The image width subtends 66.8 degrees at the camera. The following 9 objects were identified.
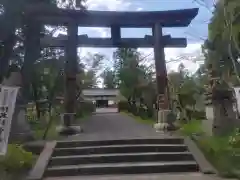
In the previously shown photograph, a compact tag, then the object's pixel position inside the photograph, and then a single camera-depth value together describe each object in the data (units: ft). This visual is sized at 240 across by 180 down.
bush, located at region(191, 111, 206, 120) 34.66
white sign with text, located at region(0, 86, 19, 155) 11.75
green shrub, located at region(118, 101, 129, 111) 57.28
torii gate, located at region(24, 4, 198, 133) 20.35
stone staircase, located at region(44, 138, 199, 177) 13.28
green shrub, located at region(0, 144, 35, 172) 11.63
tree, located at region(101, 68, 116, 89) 93.45
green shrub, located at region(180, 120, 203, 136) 17.45
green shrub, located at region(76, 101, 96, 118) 51.81
